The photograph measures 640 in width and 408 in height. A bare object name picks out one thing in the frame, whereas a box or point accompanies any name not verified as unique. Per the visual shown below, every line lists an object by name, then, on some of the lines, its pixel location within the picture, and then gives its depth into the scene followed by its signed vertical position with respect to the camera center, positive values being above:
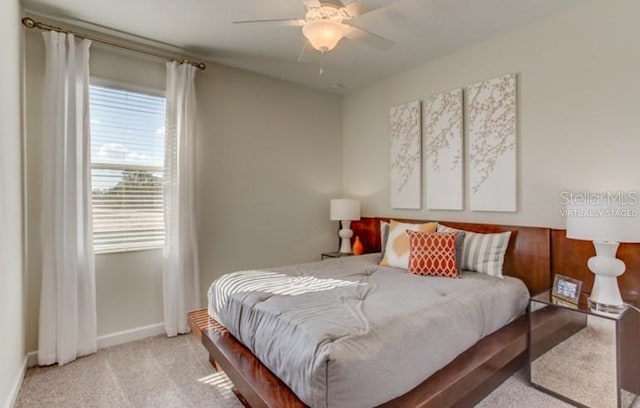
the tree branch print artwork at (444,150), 3.11 +0.50
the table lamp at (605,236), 1.92 -0.22
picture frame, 2.08 -0.59
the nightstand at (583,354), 1.80 -0.92
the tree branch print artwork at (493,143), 2.74 +0.50
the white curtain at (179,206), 2.96 -0.04
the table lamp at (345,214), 3.88 -0.16
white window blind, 2.78 +0.30
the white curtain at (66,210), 2.44 -0.06
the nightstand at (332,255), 3.95 -0.66
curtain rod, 2.38 +1.34
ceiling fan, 1.99 +1.15
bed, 1.33 -0.68
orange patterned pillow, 2.48 -0.43
